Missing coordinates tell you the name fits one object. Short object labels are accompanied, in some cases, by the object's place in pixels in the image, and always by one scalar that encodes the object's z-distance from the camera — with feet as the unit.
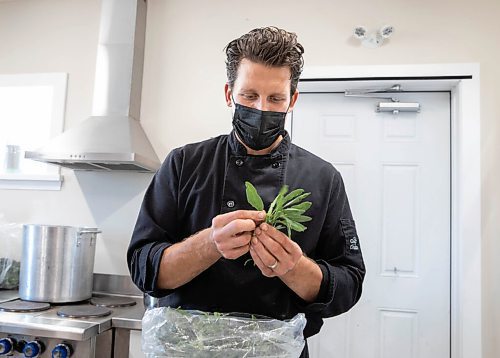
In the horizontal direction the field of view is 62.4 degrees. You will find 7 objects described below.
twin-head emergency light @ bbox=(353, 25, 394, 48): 6.88
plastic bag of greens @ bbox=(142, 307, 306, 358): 2.64
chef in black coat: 2.81
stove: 5.42
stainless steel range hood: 6.89
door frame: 6.39
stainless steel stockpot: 6.42
